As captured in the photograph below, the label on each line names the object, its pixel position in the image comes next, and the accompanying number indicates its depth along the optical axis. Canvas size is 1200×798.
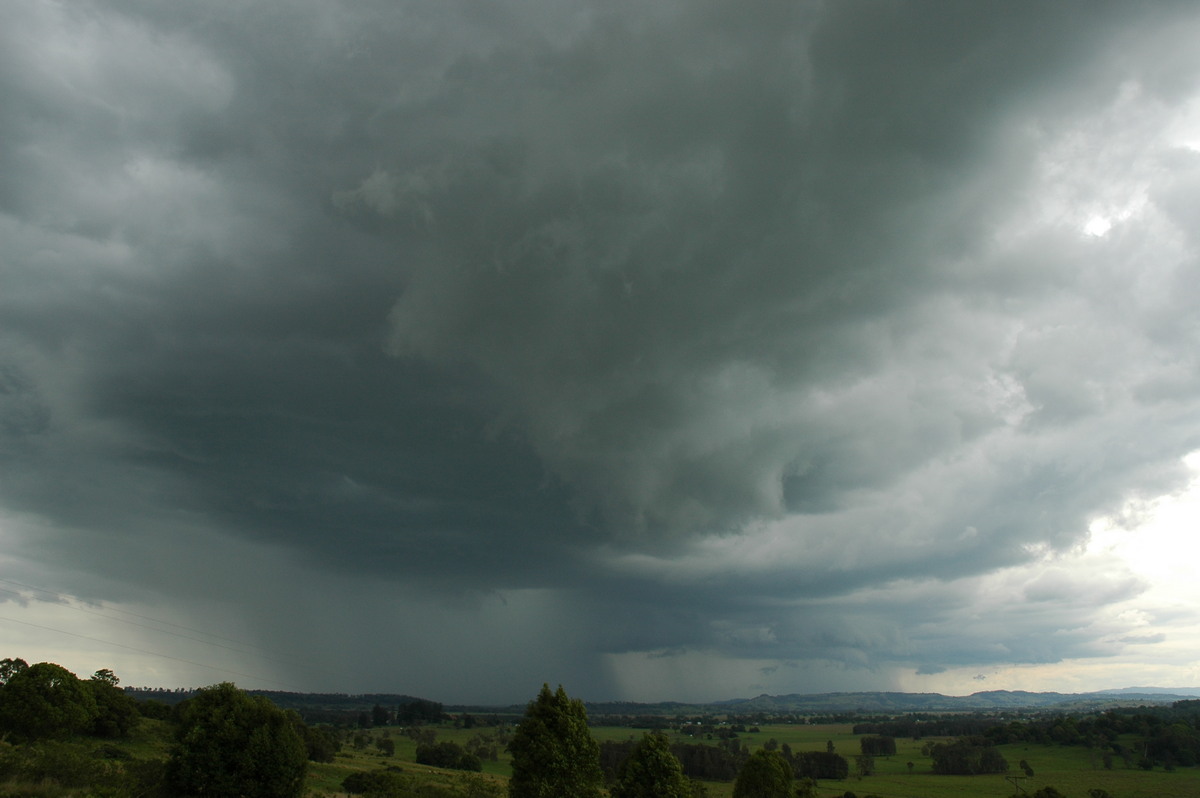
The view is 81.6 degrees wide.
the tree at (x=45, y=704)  92.69
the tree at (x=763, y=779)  80.56
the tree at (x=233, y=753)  65.50
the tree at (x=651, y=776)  65.06
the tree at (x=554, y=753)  59.22
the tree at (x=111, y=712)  108.02
